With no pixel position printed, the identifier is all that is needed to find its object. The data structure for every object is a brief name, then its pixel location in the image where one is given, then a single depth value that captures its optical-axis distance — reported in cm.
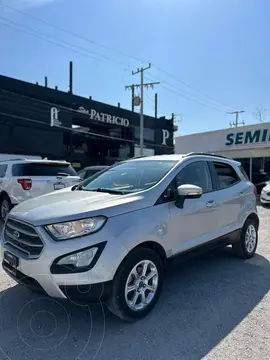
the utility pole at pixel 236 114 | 4947
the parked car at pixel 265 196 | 1202
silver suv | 268
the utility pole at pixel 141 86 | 2756
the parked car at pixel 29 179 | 735
